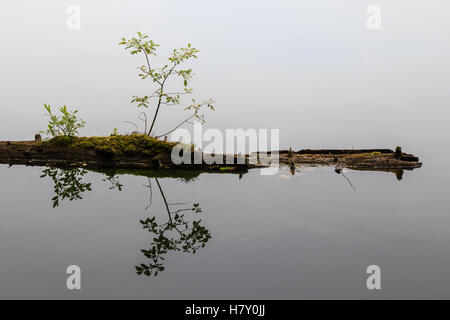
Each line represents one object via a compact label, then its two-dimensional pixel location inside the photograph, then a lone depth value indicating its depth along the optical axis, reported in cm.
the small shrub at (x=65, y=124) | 1120
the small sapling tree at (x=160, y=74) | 1098
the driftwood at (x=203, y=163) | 1059
